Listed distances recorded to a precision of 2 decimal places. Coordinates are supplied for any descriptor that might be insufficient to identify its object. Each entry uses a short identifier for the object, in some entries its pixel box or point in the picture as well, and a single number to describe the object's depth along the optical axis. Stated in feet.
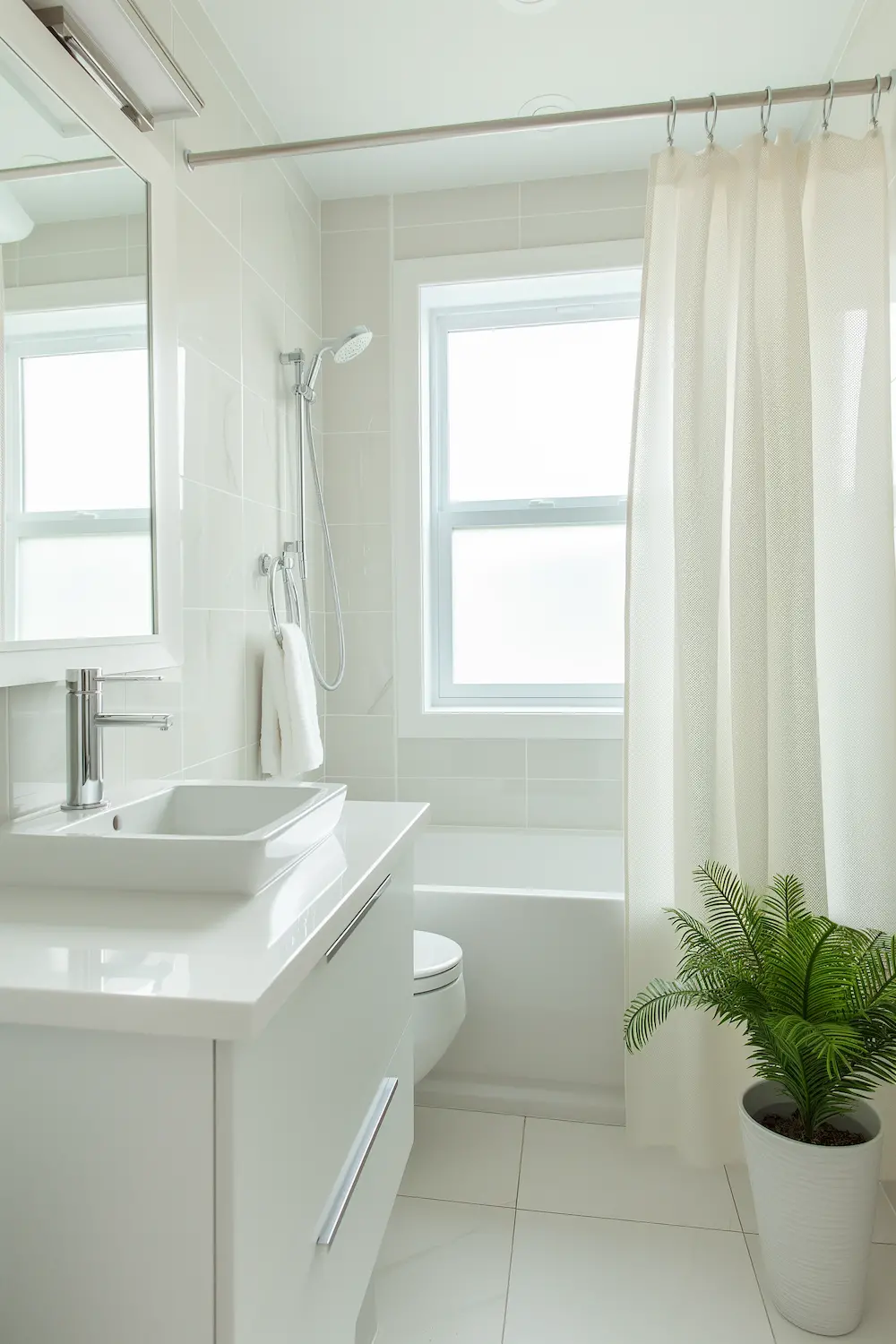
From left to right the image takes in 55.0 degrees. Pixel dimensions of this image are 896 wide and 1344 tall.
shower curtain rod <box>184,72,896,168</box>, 5.42
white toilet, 5.87
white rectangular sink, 3.29
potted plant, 4.61
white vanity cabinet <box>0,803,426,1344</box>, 2.42
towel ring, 7.41
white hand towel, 7.18
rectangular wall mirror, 4.03
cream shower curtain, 5.70
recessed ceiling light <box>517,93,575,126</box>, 7.55
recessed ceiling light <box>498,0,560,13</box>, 6.29
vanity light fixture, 4.26
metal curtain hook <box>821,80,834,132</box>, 5.60
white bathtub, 6.59
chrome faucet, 4.22
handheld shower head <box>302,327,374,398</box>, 7.66
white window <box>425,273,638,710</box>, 9.69
